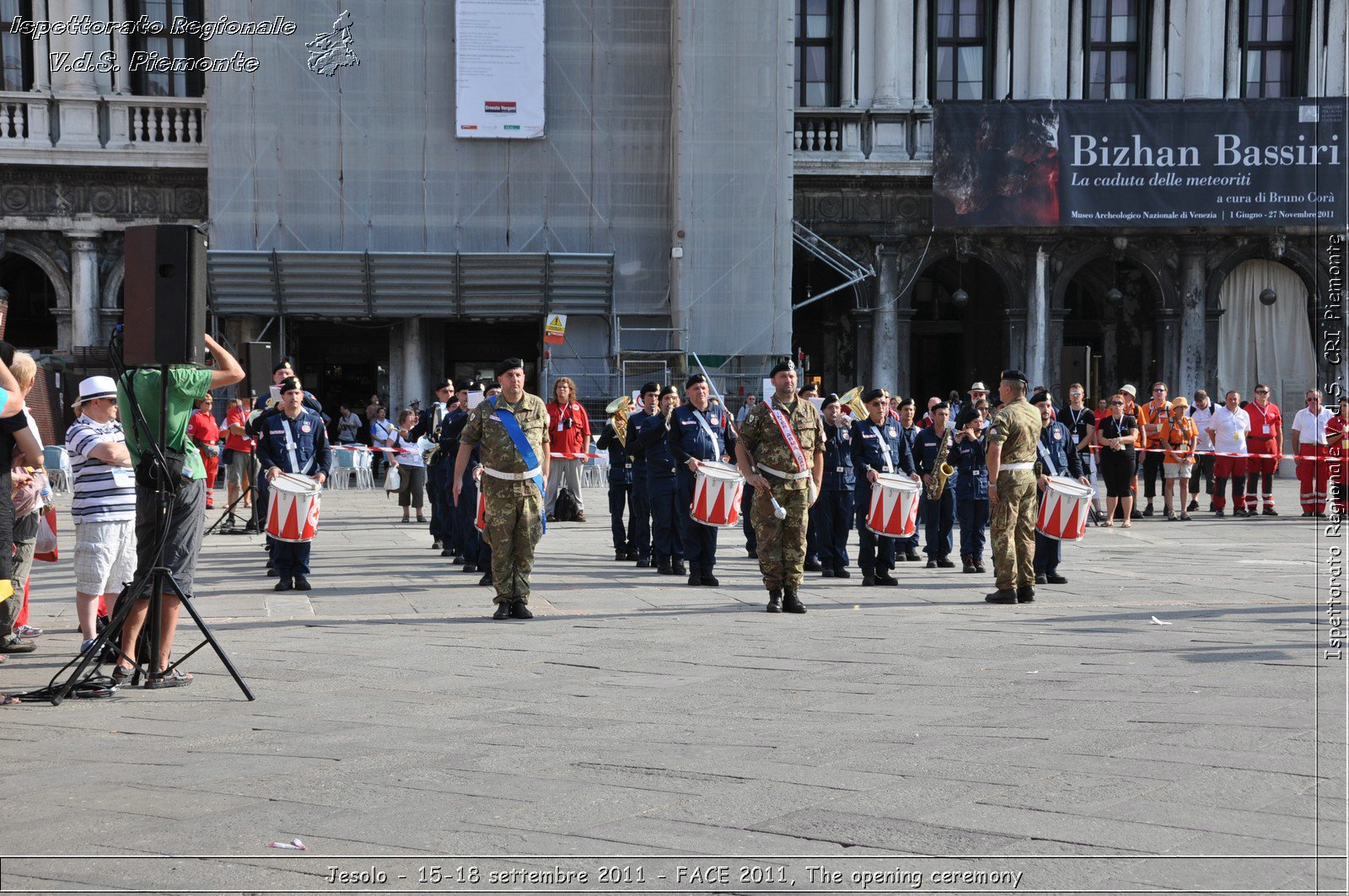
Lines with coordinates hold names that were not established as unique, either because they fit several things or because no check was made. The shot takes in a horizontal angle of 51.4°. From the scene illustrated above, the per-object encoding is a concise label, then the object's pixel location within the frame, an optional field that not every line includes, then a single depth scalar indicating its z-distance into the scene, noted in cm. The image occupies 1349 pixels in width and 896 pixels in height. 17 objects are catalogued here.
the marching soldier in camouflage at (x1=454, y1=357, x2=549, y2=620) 955
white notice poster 2534
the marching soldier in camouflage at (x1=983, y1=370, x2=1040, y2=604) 1054
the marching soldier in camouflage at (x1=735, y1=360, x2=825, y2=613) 988
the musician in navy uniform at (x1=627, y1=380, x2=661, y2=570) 1263
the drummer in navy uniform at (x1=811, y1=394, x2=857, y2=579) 1259
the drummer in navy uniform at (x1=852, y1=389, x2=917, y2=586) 1255
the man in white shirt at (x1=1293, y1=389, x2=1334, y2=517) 1909
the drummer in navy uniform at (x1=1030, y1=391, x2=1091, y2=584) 1186
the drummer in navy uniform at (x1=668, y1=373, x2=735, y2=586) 1162
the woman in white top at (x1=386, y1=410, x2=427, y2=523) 1770
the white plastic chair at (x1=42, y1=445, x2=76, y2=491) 2098
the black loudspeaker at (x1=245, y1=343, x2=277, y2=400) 1593
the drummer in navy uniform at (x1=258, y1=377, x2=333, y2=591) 1123
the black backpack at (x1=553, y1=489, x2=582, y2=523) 1831
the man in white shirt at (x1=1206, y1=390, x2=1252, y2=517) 2008
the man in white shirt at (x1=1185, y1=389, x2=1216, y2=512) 2048
